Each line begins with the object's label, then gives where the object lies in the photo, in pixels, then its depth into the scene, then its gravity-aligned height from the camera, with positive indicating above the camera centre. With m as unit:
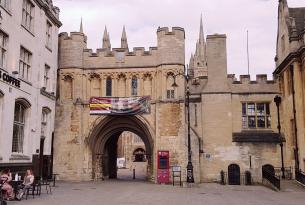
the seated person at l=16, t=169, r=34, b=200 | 15.98 -1.32
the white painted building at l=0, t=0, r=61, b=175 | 19.47 +4.34
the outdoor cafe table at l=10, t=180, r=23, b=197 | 15.96 -1.41
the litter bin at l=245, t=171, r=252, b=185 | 26.20 -1.97
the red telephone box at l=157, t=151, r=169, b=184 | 26.11 -1.13
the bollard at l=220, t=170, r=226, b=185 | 26.21 -1.90
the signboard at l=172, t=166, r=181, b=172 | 26.12 -1.26
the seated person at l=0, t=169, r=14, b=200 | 14.01 -1.28
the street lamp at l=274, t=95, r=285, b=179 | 27.45 +3.37
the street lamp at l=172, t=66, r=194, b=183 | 23.25 -1.32
